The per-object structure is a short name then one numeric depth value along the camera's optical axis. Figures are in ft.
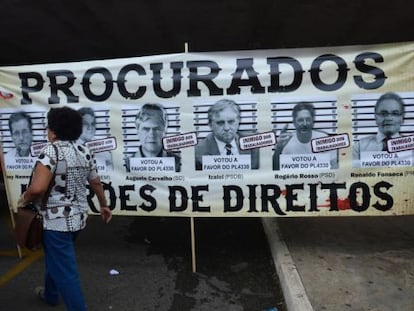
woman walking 11.69
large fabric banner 15.80
